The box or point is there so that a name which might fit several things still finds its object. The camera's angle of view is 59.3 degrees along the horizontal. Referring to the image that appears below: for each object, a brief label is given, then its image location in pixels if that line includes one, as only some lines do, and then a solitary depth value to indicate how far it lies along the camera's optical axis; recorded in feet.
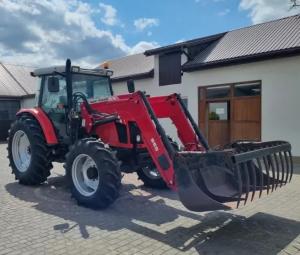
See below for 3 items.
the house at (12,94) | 54.21
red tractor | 11.36
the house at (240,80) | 26.91
